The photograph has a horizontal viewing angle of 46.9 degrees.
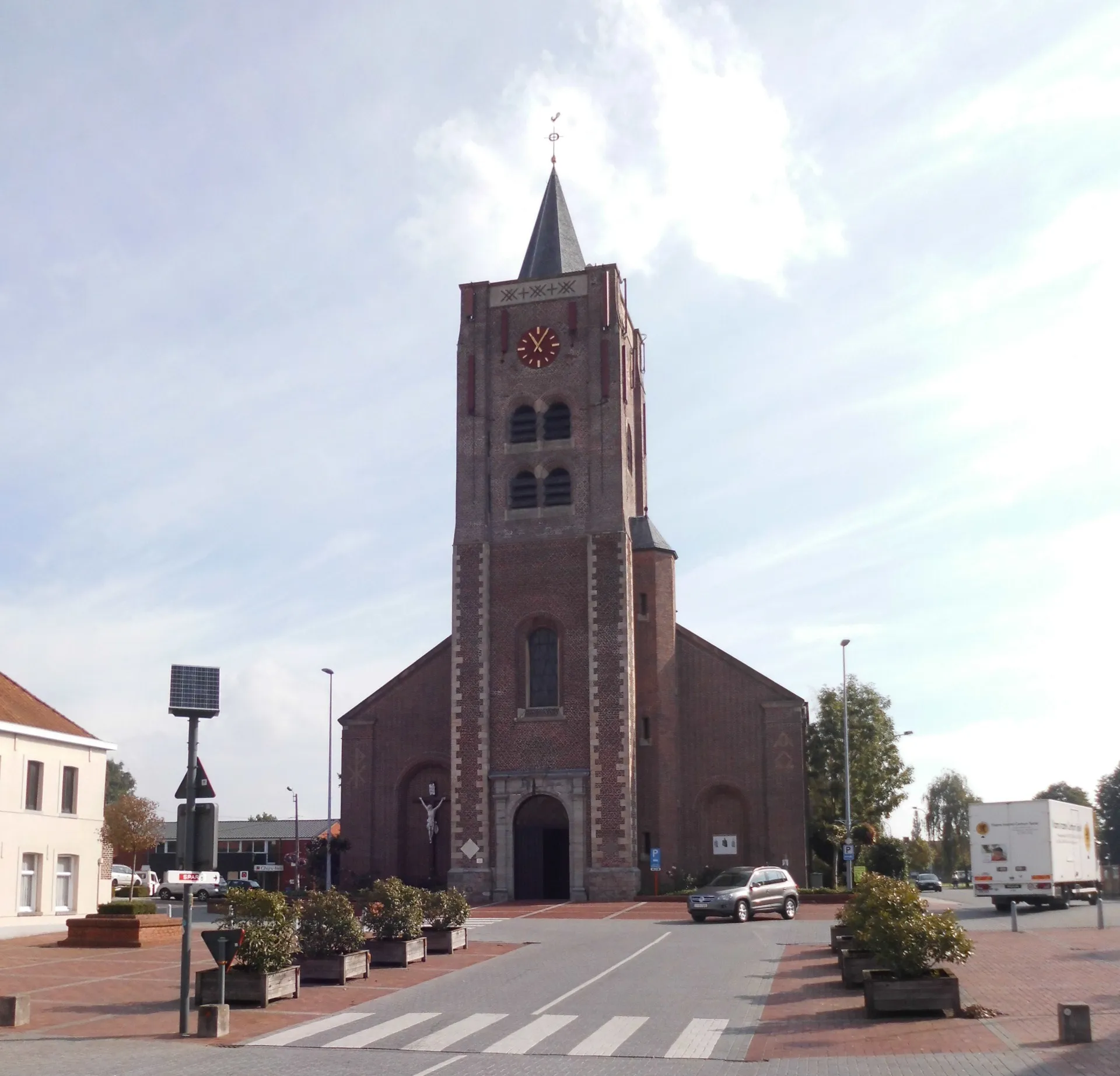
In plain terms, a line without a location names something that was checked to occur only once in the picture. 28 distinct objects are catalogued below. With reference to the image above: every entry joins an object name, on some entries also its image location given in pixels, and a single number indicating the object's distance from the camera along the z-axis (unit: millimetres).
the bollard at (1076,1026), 13578
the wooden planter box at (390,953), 22516
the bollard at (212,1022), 15484
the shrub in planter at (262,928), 17922
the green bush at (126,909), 29047
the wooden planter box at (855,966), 18422
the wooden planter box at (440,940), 24906
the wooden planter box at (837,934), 22234
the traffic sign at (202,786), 16266
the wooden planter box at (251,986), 17281
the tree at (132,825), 56688
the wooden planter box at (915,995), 15570
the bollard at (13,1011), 16281
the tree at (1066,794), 120750
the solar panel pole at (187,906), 15617
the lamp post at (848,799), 54350
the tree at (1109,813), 112688
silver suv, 35594
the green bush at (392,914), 22844
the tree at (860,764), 74125
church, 48844
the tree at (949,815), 110250
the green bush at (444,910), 25109
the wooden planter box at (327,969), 20172
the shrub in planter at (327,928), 20344
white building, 31969
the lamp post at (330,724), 56062
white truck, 38125
